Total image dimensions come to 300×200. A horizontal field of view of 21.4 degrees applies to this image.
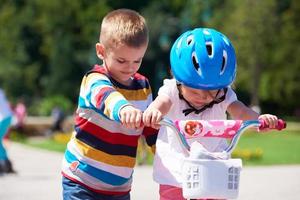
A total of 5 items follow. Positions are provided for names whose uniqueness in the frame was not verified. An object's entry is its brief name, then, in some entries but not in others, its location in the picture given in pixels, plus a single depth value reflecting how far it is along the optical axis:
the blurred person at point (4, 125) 13.31
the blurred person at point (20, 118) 30.70
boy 3.87
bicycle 3.19
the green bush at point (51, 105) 46.03
